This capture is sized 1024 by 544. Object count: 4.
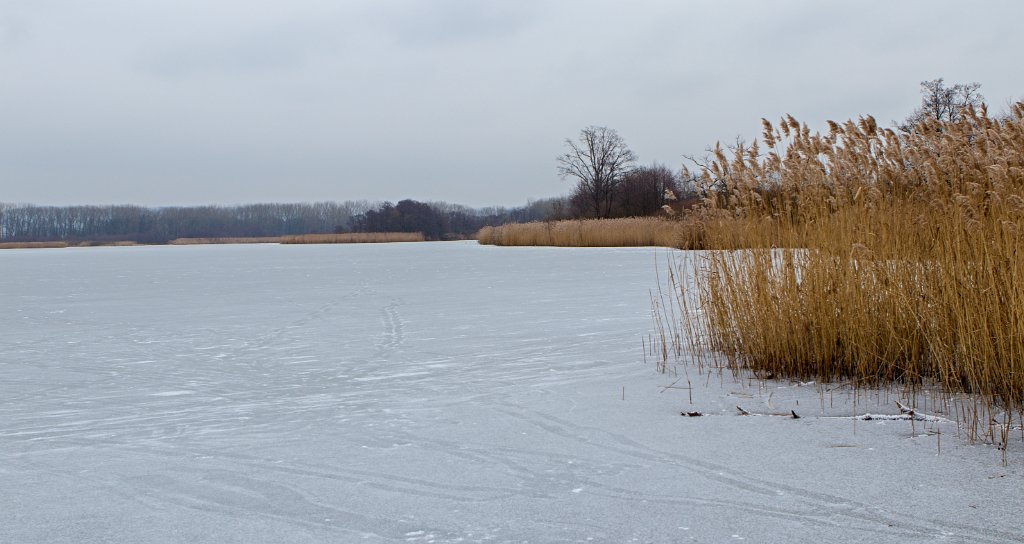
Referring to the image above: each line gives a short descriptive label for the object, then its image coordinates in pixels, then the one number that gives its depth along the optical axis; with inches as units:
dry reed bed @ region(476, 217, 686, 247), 906.0
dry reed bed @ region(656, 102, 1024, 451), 125.2
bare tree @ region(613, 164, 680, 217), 1840.9
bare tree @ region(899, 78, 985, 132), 1326.0
